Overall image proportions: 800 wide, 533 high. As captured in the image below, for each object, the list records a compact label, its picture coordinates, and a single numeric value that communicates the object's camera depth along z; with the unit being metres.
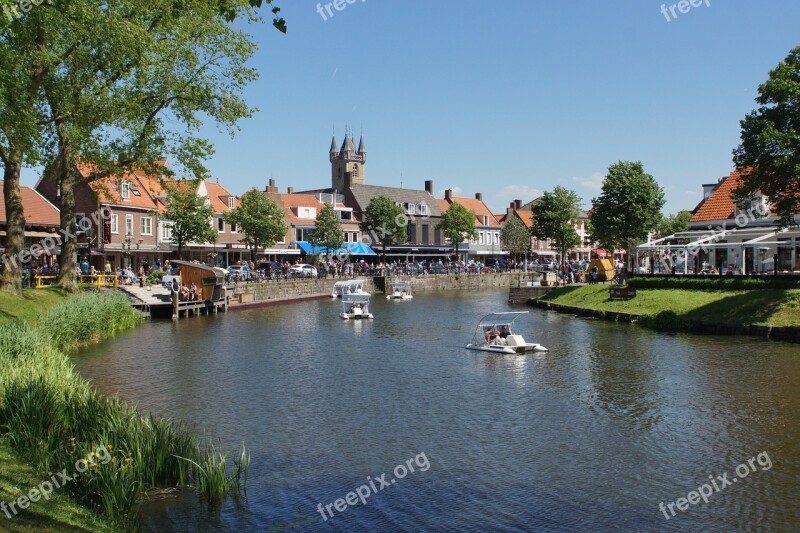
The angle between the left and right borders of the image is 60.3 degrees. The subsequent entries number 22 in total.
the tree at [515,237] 116.00
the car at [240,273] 61.79
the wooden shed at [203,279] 51.72
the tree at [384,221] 96.88
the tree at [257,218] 74.81
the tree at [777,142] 36.31
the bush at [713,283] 39.16
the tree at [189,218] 63.19
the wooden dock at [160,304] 47.03
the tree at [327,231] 84.19
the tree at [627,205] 54.47
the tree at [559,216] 92.69
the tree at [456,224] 107.06
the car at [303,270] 70.62
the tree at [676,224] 97.38
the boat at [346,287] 63.56
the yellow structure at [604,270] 64.03
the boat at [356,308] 48.16
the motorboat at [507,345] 31.55
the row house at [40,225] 47.66
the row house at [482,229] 119.69
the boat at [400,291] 71.38
